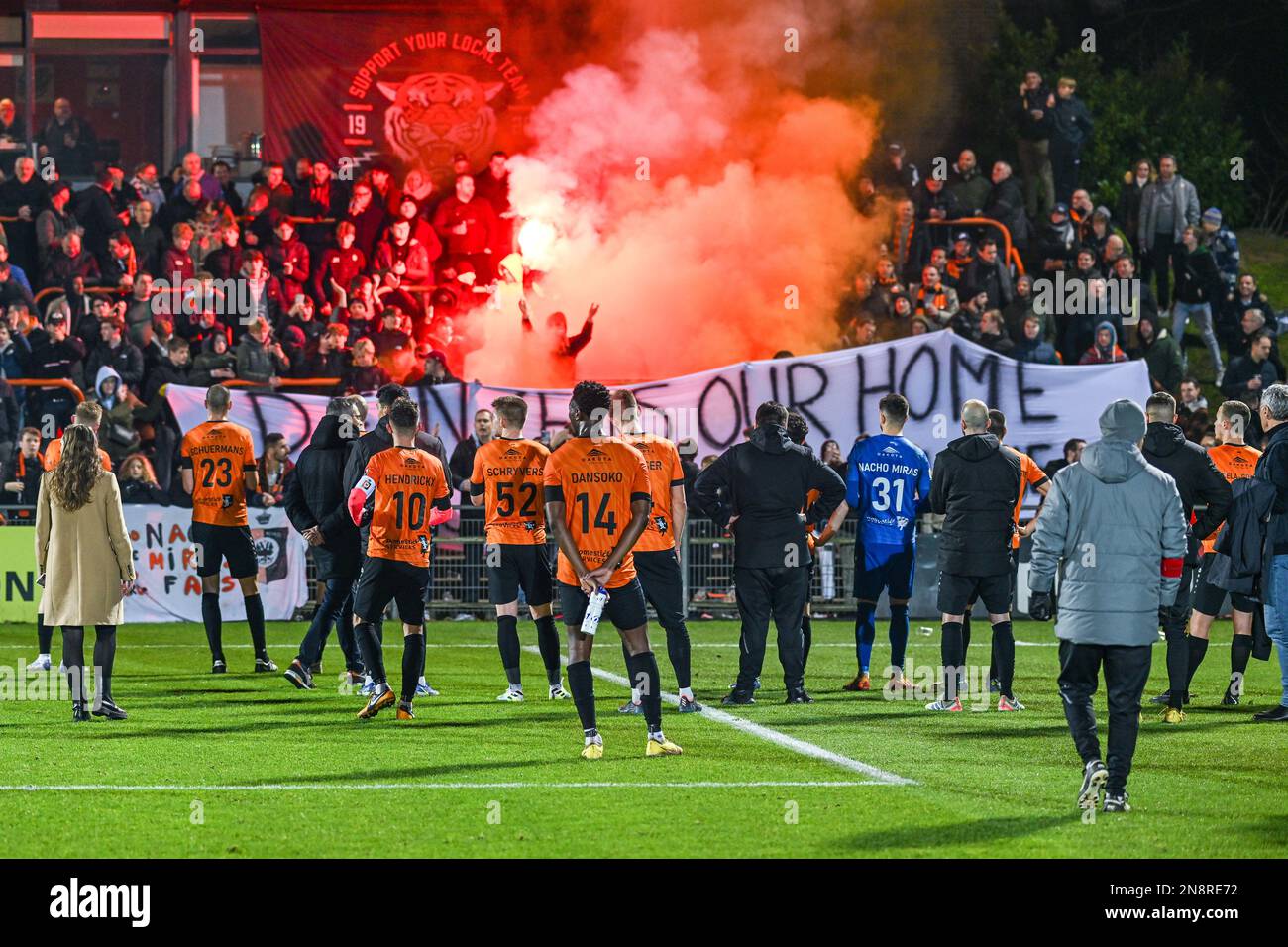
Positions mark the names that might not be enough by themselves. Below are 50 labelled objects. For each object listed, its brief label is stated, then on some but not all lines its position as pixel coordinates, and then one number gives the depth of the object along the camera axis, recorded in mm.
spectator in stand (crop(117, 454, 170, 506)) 20281
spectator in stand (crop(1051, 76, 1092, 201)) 26844
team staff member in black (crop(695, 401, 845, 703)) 13211
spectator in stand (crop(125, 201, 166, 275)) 23547
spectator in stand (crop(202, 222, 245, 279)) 23109
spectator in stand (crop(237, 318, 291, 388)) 22109
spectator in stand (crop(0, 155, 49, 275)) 24156
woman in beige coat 11969
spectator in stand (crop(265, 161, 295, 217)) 24625
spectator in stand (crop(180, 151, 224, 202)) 24312
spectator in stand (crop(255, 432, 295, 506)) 20562
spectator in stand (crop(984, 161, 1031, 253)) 25859
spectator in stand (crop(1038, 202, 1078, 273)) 24938
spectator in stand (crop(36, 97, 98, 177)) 27719
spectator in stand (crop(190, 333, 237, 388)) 21906
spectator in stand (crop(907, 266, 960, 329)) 24094
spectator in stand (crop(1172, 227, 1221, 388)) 25344
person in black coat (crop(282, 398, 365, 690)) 14023
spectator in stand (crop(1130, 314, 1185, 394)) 23469
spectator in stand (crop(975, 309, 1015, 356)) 23109
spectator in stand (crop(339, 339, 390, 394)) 21812
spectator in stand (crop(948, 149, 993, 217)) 26156
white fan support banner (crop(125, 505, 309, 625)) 20172
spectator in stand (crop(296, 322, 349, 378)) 22453
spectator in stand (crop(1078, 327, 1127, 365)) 22703
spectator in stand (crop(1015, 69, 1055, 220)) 27328
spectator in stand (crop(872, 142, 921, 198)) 26766
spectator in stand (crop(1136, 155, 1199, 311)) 25469
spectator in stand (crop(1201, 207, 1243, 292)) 25578
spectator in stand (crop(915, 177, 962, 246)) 25750
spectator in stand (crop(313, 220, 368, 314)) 23641
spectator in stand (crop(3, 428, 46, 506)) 19906
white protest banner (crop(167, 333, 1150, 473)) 22016
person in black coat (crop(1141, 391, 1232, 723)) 12070
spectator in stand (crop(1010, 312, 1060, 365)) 23219
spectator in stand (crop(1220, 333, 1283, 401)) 23094
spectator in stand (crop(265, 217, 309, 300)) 23531
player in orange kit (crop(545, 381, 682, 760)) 10328
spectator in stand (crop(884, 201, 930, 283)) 25141
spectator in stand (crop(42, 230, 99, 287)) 23203
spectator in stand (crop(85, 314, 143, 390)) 21656
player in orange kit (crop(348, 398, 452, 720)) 12070
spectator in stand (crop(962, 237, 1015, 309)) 24344
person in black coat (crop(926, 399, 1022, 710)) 12938
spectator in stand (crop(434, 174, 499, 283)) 25250
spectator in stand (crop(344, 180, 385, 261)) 24391
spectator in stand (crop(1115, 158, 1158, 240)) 25562
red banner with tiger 28188
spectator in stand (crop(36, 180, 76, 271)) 23562
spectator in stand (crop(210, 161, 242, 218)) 24766
